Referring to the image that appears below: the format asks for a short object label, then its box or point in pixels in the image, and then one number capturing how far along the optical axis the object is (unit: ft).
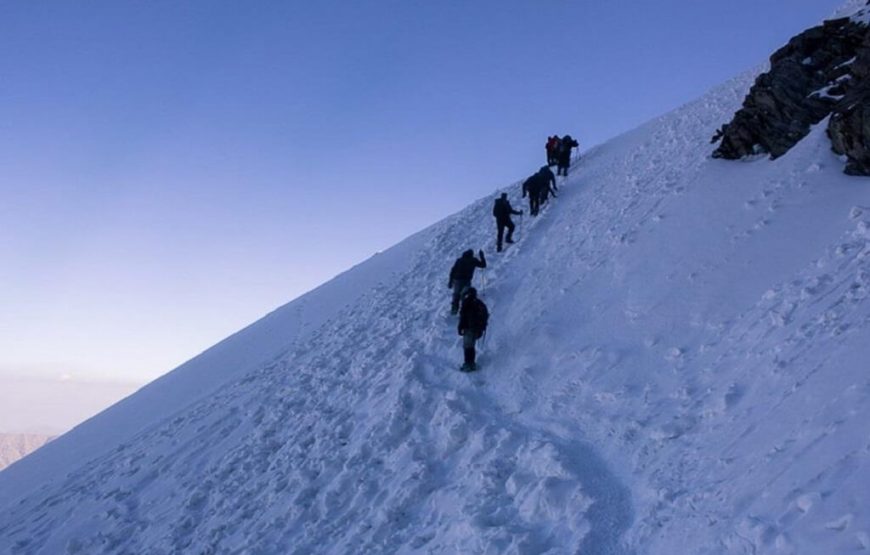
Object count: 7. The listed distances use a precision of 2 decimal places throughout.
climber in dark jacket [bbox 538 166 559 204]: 67.00
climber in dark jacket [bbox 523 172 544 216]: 66.28
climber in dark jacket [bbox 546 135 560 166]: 82.94
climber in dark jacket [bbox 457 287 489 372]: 38.83
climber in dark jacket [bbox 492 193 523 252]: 58.13
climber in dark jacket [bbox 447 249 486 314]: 48.14
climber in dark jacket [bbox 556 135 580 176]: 78.89
